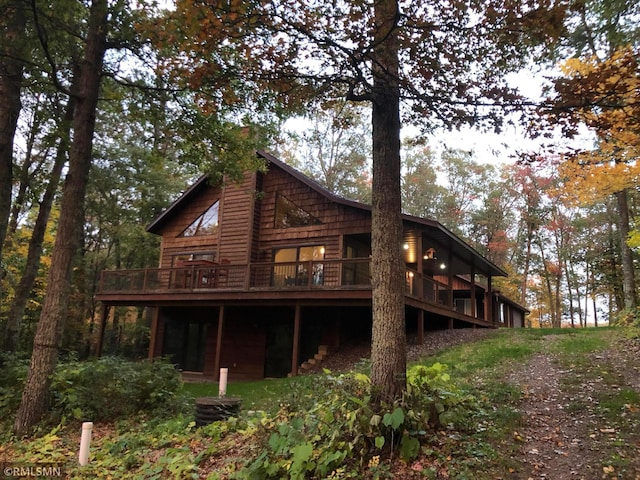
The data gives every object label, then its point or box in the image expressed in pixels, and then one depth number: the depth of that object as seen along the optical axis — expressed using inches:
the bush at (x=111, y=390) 308.8
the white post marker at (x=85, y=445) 226.2
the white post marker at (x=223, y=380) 303.3
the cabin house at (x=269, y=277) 576.1
